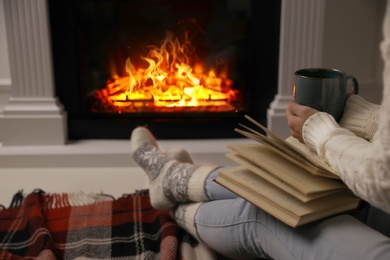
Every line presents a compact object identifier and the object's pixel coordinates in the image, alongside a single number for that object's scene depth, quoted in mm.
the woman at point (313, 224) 637
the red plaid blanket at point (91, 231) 1178
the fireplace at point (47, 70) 1787
